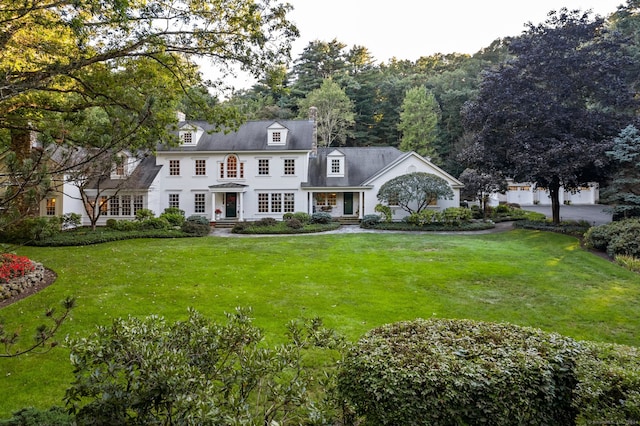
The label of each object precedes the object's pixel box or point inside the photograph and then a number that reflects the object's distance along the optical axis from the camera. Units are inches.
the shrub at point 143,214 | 899.4
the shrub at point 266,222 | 889.1
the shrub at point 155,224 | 816.9
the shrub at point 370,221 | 944.3
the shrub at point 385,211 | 971.9
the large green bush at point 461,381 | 117.6
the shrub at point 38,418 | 119.3
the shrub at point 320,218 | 970.7
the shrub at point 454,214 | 898.3
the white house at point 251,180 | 1039.0
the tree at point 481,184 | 877.4
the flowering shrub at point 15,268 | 371.7
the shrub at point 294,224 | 857.5
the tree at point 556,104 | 708.7
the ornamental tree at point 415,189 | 935.7
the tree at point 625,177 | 608.4
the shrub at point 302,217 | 941.2
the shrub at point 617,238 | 506.6
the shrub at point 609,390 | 105.0
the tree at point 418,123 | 1617.9
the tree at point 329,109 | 1611.7
